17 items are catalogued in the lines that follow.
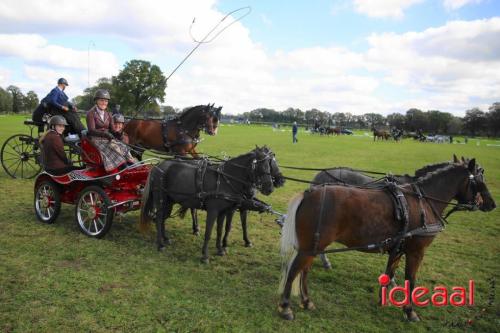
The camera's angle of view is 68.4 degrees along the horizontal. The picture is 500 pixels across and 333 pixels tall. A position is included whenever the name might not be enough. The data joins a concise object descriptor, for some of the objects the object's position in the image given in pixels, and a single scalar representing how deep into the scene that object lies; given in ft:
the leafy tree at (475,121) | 284.24
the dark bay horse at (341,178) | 19.77
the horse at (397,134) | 162.89
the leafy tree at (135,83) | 230.48
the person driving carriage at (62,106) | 29.63
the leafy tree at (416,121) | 305.73
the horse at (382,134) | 162.44
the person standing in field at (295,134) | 107.69
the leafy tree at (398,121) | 309.83
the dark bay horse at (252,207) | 18.74
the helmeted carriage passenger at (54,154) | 23.39
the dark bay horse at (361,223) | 14.08
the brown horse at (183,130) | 32.96
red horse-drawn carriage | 21.80
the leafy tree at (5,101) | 325.62
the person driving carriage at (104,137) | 22.81
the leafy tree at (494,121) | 271.67
